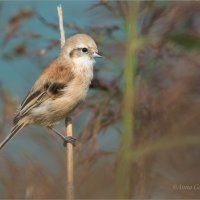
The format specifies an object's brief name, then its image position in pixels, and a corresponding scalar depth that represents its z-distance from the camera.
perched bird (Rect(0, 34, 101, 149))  3.71
